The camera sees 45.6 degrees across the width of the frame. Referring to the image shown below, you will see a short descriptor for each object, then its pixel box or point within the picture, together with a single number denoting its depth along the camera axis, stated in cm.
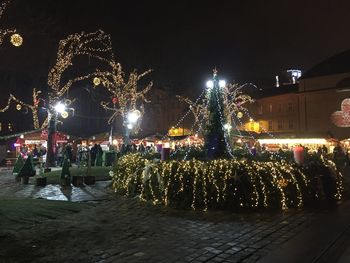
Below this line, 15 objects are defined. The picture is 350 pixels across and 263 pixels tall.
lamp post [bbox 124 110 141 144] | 3556
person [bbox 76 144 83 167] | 2854
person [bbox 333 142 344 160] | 3351
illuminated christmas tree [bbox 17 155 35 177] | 1802
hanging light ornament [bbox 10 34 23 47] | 1237
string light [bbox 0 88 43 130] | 3069
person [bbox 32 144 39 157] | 3112
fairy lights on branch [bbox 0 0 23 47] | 1236
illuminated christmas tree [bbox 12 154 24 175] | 2197
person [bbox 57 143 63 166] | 3088
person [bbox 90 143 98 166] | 2742
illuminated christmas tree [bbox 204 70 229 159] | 1485
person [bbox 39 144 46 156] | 3125
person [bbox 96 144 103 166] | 2771
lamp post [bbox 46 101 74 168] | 2738
